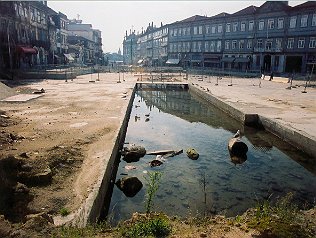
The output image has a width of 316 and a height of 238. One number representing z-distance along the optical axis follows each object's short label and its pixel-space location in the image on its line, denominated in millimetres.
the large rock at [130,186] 9203
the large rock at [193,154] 12359
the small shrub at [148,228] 5168
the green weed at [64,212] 6250
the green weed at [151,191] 6032
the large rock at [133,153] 11943
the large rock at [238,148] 13109
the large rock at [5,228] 4418
